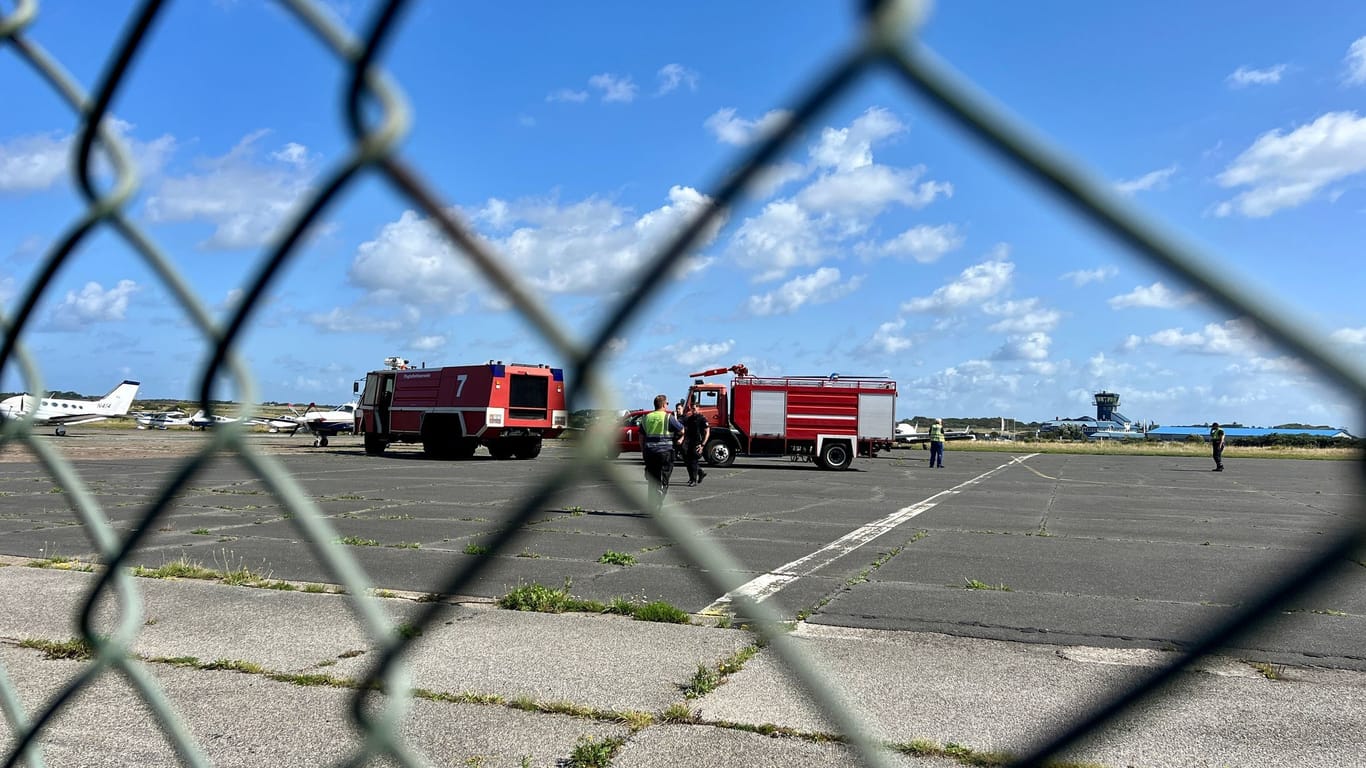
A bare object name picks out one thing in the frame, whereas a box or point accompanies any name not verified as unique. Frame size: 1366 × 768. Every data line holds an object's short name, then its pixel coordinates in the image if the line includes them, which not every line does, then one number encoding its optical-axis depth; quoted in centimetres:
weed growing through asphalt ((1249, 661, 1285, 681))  423
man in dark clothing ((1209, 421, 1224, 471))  2463
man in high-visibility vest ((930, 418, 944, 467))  2673
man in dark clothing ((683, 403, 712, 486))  1455
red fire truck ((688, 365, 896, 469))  2244
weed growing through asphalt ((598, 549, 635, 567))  727
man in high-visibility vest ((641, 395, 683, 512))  960
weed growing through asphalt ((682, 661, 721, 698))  385
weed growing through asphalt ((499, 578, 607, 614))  537
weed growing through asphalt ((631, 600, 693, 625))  515
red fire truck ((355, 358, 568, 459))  2256
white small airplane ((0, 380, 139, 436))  3956
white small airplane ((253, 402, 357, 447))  3347
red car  1858
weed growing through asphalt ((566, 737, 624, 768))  314
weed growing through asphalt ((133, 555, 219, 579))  629
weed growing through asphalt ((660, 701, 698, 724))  356
